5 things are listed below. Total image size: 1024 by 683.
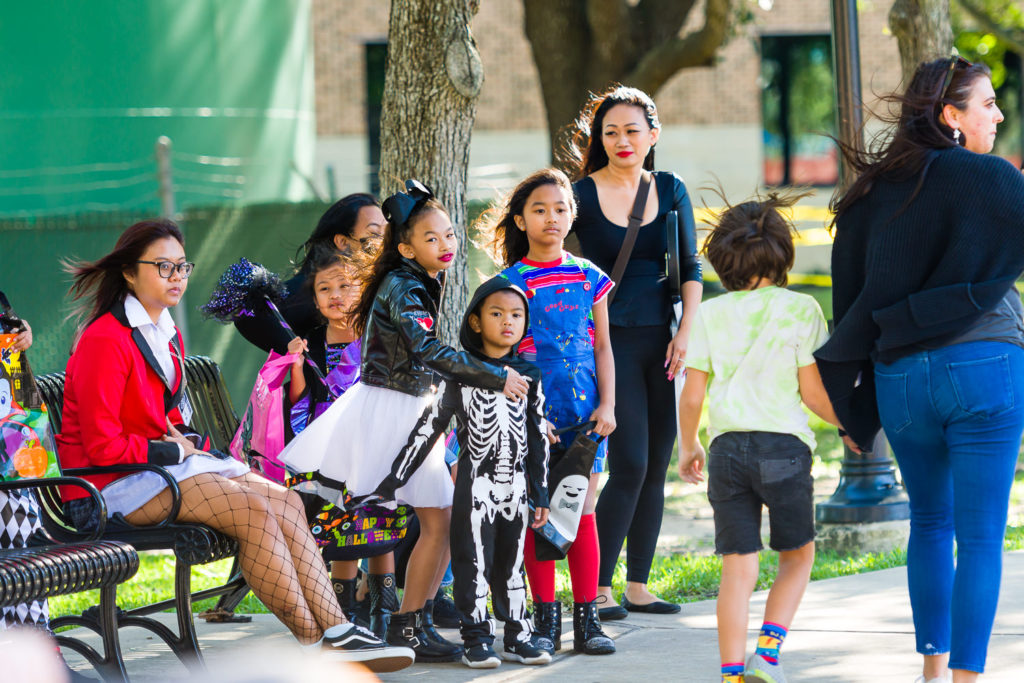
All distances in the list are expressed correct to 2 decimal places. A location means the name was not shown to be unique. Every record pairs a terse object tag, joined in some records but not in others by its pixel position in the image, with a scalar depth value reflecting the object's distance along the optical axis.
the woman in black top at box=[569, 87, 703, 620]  9.53
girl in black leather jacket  8.43
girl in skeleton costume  8.26
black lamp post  11.76
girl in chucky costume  8.67
